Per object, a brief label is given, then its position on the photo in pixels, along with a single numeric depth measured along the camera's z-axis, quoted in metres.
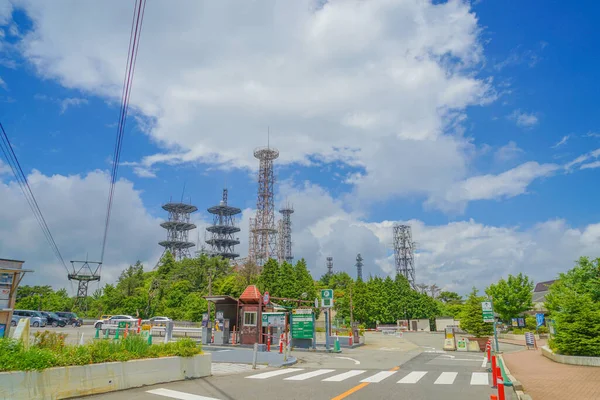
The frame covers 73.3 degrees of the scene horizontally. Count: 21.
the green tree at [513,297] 48.00
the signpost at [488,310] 23.07
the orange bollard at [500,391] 6.35
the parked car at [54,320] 43.46
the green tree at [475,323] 28.38
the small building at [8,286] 14.64
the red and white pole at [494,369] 7.44
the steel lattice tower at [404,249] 103.44
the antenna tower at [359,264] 139.25
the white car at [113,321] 36.64
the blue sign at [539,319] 43.81
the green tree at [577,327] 16.62
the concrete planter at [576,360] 15.96
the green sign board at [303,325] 26.52
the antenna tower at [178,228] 117.62
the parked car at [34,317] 40.06
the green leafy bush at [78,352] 7.92
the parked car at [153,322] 40.18
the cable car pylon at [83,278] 66.94
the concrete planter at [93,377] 7.69
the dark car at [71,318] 47.09
